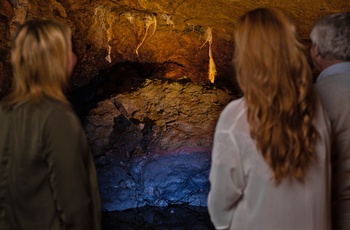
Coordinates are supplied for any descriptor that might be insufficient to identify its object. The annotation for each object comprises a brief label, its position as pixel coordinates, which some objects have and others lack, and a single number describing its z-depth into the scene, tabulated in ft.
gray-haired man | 6.70
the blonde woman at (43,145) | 5.64
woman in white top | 5.35
